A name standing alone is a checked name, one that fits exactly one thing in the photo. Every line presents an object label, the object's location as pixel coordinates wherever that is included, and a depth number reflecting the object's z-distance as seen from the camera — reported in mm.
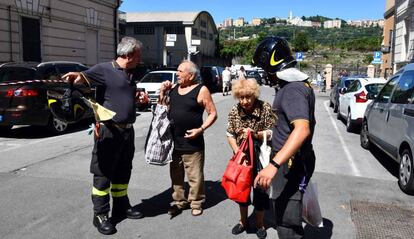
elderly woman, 4230
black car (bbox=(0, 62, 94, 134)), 9797
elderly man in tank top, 4801
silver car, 6117
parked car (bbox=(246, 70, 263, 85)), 35959
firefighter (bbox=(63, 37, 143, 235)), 4434
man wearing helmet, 2854
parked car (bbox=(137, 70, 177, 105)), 17250
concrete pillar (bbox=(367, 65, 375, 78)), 36462
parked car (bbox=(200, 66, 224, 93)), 28094
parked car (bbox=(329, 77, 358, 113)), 16953
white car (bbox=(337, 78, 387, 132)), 11547
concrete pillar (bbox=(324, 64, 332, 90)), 38938
